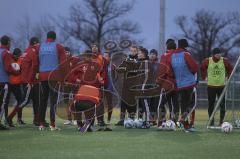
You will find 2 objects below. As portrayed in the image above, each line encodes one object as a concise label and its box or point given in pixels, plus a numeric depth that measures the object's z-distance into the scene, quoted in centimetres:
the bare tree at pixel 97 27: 6462
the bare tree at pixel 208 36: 7025
